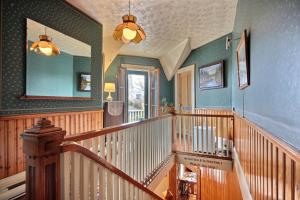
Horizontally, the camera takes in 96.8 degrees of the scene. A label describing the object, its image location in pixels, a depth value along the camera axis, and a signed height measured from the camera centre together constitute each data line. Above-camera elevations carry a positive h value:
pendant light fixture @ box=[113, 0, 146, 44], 1.76 +0.95
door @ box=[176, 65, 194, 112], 4.46 +0.38
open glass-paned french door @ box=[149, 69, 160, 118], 4.79 +0.29
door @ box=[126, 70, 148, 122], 5.27 +0.22
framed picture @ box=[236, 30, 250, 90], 1.67 +0.51
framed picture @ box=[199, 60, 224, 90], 3.57 +0.70
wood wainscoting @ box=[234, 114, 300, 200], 0.73 -0.49
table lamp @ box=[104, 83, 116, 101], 4.05 +0.38
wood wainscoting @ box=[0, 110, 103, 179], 1.57 -0.50
